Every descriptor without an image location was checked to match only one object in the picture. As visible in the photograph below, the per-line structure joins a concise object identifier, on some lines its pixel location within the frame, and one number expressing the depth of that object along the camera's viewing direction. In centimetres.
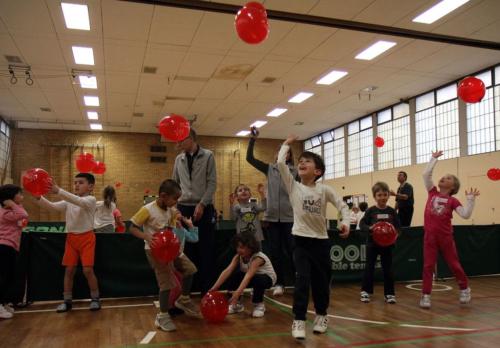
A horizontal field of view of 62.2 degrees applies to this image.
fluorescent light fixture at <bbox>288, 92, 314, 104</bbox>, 1287
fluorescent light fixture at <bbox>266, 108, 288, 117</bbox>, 1488
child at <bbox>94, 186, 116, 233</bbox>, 620
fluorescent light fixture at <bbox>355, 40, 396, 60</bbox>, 903
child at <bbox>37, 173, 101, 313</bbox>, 466
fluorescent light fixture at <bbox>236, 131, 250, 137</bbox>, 1916
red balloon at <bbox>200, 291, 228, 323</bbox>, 383
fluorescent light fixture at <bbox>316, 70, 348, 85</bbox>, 1094
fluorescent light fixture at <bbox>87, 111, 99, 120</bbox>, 1511
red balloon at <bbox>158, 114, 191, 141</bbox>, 486
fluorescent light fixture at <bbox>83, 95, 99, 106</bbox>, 1308
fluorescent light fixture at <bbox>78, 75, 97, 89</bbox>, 1108
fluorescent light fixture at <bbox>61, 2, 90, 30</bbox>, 726
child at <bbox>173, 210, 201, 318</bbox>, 411
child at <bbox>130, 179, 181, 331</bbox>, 374
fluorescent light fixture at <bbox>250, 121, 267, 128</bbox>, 1688
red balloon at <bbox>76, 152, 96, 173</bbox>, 1188
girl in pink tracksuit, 484
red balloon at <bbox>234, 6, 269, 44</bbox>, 415
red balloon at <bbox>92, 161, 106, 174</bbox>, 1404
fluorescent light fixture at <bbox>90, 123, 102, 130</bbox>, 1715
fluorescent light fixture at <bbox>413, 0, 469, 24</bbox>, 729
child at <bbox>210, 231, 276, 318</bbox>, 432
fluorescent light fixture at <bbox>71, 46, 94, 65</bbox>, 920
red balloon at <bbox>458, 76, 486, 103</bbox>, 652
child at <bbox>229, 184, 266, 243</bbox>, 559
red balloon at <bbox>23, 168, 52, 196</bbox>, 407
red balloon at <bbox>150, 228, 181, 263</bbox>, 357
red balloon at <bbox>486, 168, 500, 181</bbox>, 905
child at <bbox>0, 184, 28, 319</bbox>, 442
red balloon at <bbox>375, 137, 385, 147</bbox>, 1343
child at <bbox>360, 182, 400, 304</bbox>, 509
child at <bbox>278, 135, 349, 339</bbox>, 362
